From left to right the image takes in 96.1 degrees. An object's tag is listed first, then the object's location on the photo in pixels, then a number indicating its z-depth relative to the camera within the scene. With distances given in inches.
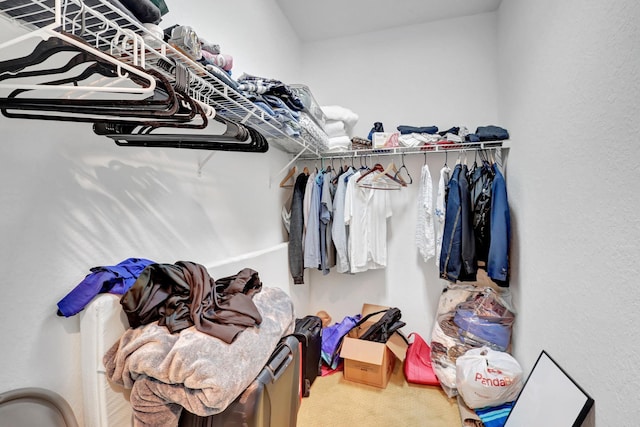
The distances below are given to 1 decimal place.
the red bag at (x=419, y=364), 86.7
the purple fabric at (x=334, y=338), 94.1
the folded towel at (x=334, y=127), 102.5
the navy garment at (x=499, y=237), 77.9
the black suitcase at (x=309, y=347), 81.3
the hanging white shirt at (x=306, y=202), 96.2
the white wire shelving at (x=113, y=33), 25.5
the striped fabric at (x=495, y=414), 67.9
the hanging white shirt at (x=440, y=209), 91.4
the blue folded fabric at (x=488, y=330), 81.0
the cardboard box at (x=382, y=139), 96.3
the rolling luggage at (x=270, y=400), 34.3
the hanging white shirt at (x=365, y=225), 95.7
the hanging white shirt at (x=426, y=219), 93.2
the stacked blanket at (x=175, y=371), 30.1
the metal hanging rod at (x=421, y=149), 88.4
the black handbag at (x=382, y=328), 92.6
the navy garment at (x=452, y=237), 85.8
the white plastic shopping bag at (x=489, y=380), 69.4
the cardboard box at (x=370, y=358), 84.7
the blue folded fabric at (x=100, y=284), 32.9
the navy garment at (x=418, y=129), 96.9
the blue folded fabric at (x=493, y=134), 85.2
